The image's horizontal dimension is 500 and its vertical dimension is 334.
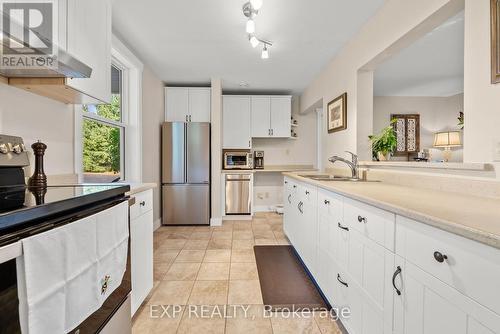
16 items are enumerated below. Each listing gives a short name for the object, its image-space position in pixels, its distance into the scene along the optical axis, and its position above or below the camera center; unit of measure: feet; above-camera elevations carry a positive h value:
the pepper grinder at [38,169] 4.26 -0.10
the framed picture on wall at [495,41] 3.69 +1.93
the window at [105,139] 7.04 +0.86
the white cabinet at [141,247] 4.99 -1.83
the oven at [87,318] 1.97 -1.25
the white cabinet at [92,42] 4.12 +2.30
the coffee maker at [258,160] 16.11 +0.31
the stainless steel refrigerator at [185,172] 12.79 -0.41
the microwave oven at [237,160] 14.49 +0.27
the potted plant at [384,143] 7.67 +0.72
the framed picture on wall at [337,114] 9.36 +2.15
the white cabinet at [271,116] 14.98 +3.03
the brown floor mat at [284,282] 5.99 -3.39
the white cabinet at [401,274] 2.10 -1.31
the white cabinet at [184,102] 13.58 +3.53
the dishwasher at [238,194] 13.99 -1.71
